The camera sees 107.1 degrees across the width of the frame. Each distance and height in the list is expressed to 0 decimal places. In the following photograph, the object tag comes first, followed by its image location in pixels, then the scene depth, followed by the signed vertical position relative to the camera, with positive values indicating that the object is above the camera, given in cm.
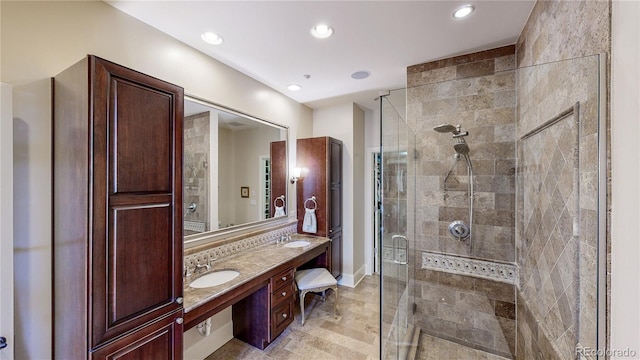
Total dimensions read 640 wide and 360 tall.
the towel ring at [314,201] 337 -33
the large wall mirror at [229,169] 214 +10
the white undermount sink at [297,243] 294 -83
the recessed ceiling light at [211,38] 190 +116
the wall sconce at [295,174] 342 +6
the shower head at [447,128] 224 +48
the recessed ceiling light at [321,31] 181 +116
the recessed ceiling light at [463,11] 160 +116
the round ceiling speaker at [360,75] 259 +117
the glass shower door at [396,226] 176 -41
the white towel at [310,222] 331 -61
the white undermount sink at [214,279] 188 -85
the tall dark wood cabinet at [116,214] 107 -18
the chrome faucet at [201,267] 204 -78
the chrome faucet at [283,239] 303 -80
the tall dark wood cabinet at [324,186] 330 -11
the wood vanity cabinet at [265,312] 221 -131
